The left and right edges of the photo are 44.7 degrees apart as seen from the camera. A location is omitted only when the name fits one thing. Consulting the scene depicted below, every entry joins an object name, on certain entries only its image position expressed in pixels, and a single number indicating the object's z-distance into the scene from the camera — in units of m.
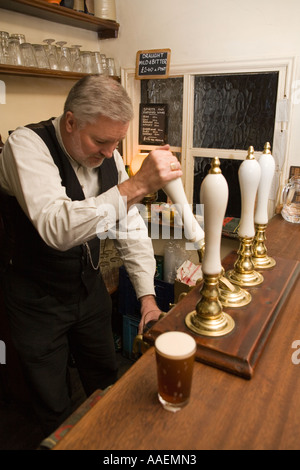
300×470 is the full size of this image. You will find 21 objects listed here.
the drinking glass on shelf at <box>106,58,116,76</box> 3.00
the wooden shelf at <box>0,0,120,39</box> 2.35
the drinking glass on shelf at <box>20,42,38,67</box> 2.35
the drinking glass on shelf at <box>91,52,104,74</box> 2.84
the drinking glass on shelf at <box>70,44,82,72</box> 2.70
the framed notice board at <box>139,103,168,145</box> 3.11
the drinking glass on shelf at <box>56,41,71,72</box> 2.63
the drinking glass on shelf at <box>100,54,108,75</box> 2.96
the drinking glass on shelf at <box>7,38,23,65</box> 2.27
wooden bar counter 0.65
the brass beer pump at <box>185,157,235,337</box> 0.81
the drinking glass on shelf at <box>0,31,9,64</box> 2.23
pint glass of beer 0.71
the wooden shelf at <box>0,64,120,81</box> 2.22
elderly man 1.19
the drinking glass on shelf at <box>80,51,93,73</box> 2.76
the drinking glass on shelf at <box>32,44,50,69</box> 2.44
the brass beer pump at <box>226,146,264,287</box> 1.02
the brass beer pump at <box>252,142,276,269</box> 1.16
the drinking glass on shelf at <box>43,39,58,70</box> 2.51
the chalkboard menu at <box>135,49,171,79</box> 2.86
